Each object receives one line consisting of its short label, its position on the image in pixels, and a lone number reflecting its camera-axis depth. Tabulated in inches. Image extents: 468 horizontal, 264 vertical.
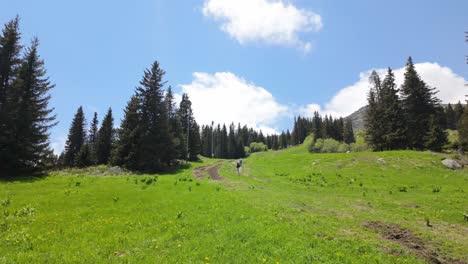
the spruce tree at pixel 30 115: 1068.5
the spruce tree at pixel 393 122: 1948.8
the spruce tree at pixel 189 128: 2908.5
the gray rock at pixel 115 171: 1339.8
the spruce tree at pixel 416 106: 1898.4
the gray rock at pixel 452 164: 1297.2
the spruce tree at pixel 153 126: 1614.2
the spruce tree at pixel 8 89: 1021.2
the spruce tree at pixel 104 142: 2463.1
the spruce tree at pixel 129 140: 1561.3
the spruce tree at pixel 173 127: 1853.0
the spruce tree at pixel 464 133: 1693.2
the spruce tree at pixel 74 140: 2731.3
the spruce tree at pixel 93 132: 3052.7
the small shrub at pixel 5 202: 584.6
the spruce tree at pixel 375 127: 2084.2
